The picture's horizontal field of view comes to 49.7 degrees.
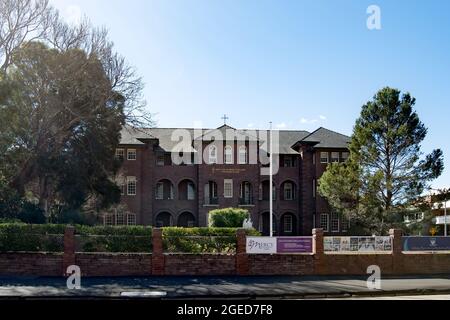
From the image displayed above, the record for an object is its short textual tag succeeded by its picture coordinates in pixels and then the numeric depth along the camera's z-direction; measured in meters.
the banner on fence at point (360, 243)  20.16
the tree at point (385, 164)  37.50
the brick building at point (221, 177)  46.97
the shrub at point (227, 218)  33.95
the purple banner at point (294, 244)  19.17
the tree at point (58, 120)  28.41
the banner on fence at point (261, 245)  18.98
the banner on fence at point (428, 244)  21.58
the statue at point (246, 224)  30.47
